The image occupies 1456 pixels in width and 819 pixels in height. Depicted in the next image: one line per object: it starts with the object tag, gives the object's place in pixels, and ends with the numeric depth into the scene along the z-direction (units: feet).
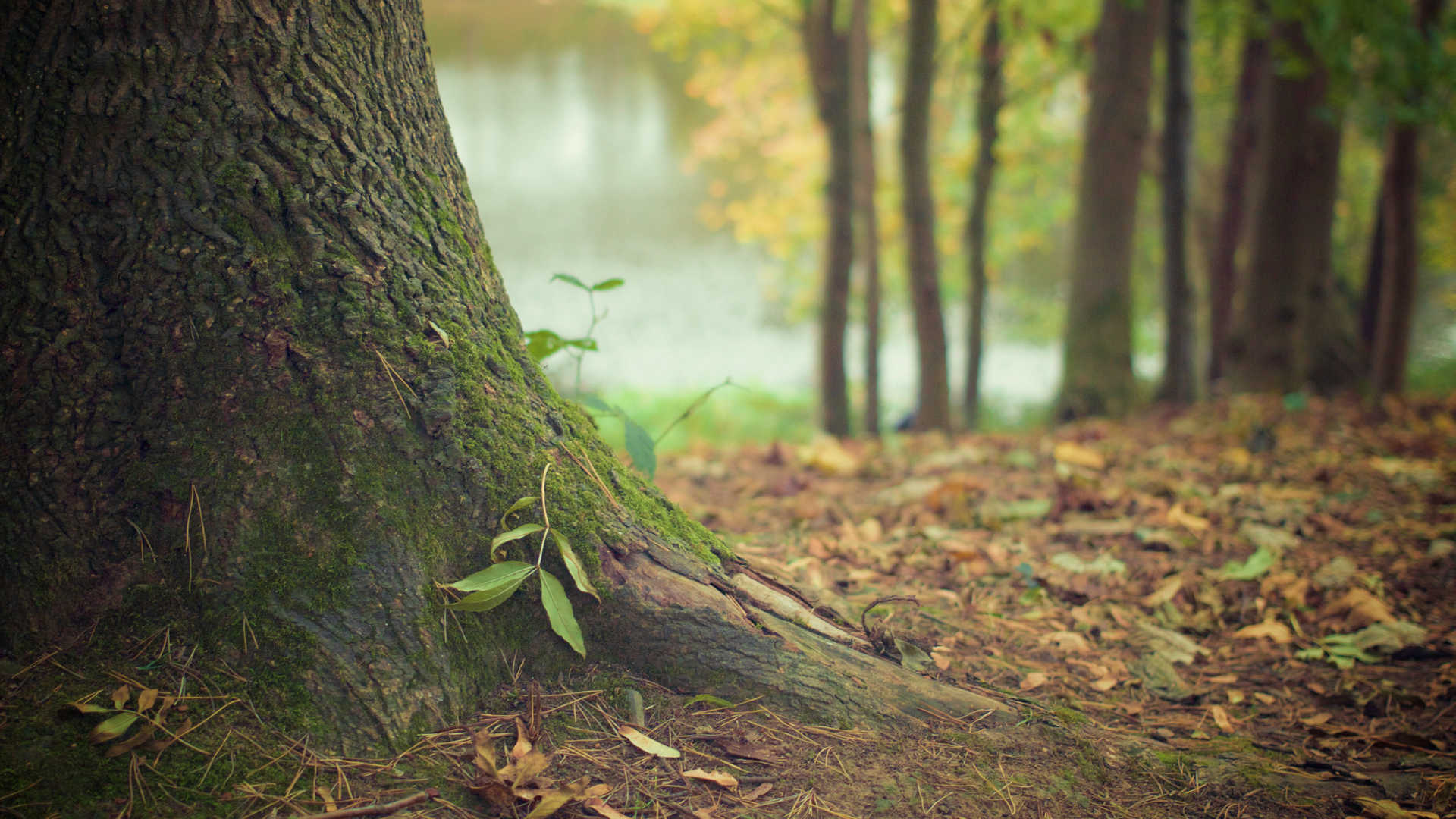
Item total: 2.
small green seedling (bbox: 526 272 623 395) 6.70
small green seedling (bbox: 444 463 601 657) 4.70
